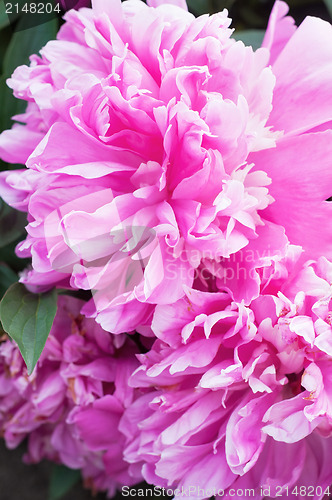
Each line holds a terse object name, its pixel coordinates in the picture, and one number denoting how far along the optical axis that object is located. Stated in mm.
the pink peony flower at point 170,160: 474
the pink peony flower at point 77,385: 563
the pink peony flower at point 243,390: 479
